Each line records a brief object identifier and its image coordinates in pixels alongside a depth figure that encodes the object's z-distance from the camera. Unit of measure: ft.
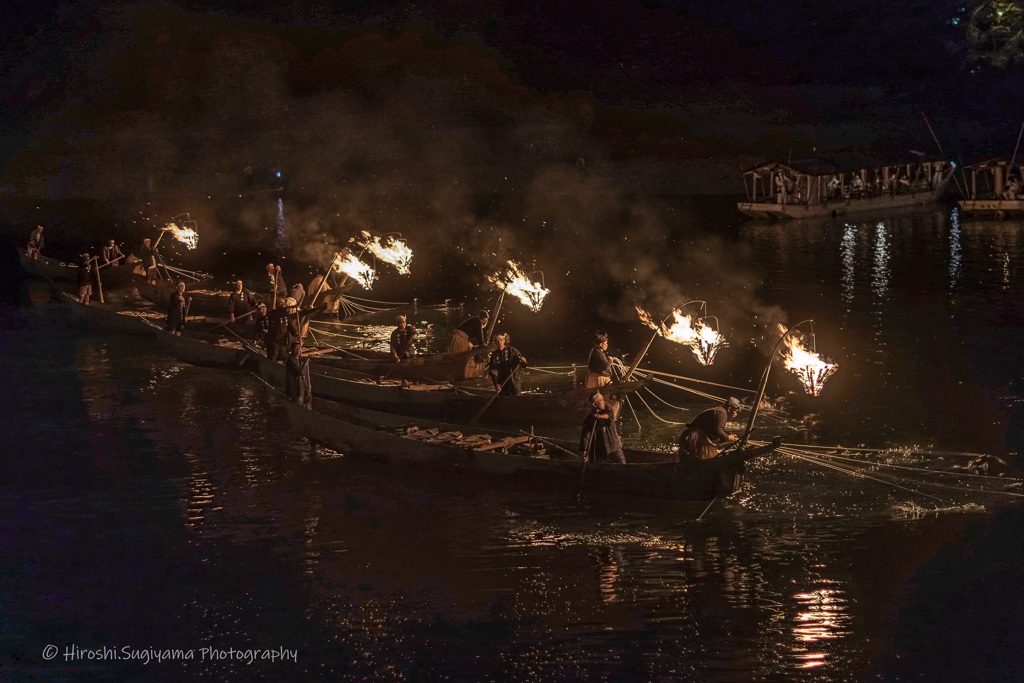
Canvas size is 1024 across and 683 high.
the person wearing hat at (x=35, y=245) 140.15
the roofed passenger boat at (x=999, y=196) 182.91
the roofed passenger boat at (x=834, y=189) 193.36
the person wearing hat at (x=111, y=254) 119.92
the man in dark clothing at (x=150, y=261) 113.80
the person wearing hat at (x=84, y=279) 110.01
